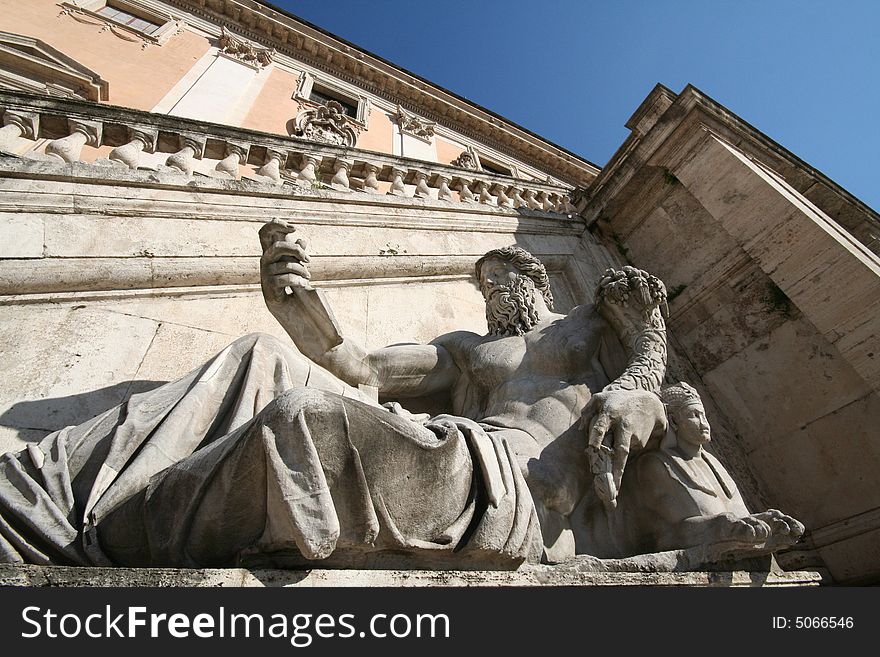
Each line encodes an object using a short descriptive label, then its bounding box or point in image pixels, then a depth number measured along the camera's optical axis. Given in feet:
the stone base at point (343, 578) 3.66
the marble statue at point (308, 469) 4.52
